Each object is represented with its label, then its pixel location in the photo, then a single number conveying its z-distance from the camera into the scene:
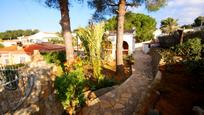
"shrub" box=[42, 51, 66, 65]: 9.69
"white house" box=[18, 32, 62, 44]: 24.82
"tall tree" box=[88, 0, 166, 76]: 6.91
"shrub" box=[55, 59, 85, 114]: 3.71
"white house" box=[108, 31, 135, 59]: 11.36
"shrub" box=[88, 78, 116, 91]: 5.17
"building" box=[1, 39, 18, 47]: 25.82
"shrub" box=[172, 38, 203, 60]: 5.16
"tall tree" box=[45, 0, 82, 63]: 6.80
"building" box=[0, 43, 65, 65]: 12.46
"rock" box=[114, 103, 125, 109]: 3.80
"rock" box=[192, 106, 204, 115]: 2.37
